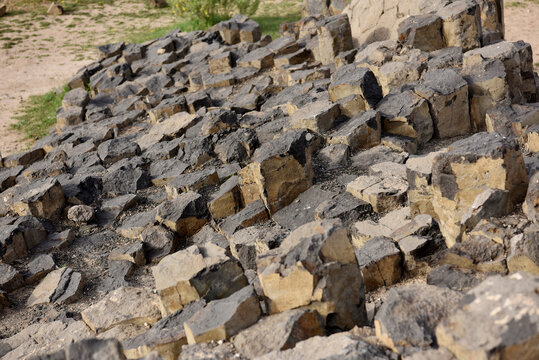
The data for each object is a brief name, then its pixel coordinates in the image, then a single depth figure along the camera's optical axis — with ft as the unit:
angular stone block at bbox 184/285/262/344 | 11.94
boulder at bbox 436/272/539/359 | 8.65
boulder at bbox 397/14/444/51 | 29.32
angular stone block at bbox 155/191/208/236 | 22.97
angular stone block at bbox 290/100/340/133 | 25.73
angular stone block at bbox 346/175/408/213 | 19.92
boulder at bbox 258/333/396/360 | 9.83
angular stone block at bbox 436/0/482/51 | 28.37
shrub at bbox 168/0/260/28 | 57.57
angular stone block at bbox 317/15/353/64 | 35.73
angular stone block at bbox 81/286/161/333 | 17.13
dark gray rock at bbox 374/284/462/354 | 10.23
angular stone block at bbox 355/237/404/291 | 15.55
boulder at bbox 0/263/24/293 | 21.42
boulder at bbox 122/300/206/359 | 13.04
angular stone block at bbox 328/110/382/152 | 24.18
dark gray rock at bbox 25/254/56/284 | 22.15
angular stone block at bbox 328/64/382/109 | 26.30
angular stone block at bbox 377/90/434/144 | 24.30
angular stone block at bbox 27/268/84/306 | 20.42
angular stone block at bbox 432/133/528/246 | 15.75
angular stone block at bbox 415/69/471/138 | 24.34
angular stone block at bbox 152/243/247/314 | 14.73
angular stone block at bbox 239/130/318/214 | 21.47
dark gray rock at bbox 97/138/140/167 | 30.60
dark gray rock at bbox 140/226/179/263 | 22.24
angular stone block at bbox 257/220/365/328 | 12.26
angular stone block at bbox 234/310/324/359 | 11.28
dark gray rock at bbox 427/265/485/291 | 13.33
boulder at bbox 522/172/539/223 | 14.43
